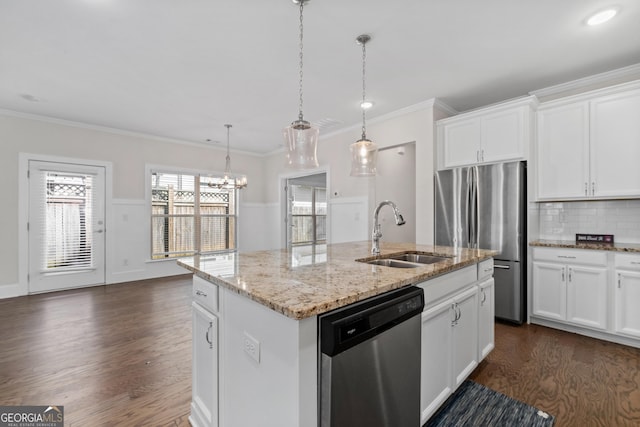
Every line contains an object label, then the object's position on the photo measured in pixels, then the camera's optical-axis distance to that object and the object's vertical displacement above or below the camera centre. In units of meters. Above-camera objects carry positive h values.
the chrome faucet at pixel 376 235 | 2.26 -0.18
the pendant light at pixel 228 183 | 4.96 +0.54
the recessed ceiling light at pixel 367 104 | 3.88 +1.51
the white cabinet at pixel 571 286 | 2.73 -0.75
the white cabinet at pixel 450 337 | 1.56 -0.78
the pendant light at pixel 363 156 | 2.51 +0.51
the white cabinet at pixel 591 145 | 2.73 +0.70
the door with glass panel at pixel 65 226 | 4.39 -0.20
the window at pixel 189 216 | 5.63 -0.06
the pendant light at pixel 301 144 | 2.12 +0.52
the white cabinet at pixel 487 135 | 3.16 +0.95
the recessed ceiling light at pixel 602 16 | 2.12 +1.51
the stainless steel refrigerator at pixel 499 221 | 3.09 -0.09
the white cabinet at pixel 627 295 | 2.55 -0.75
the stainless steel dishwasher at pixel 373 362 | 1.00 -0.60
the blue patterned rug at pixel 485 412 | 1.70 -1.25
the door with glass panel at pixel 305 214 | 6.93 -0.03
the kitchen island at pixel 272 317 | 0.97 -0.45
